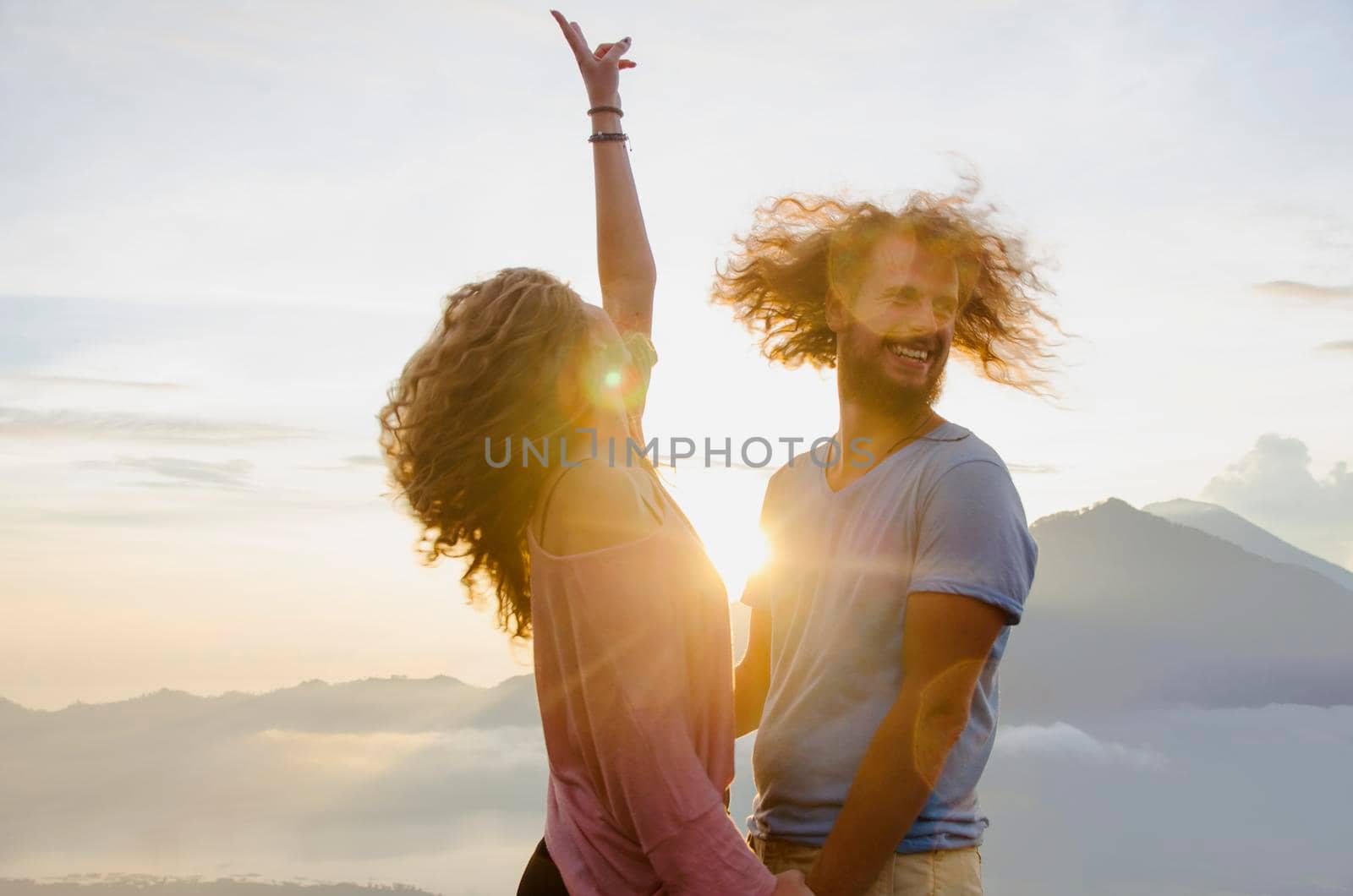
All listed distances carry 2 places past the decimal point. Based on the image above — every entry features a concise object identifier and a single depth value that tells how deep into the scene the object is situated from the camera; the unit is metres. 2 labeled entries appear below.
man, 2.55
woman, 2.16
